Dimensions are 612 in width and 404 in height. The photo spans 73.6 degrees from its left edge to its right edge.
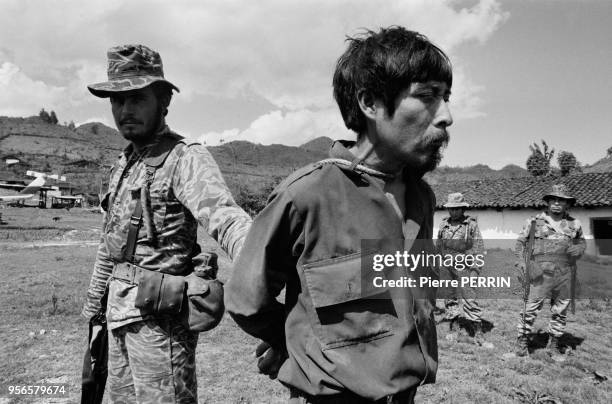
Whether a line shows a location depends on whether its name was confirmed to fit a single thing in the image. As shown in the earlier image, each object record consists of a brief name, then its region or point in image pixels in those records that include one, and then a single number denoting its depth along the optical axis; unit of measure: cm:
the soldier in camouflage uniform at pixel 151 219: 196
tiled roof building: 2205
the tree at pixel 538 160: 4691
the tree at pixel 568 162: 4572
